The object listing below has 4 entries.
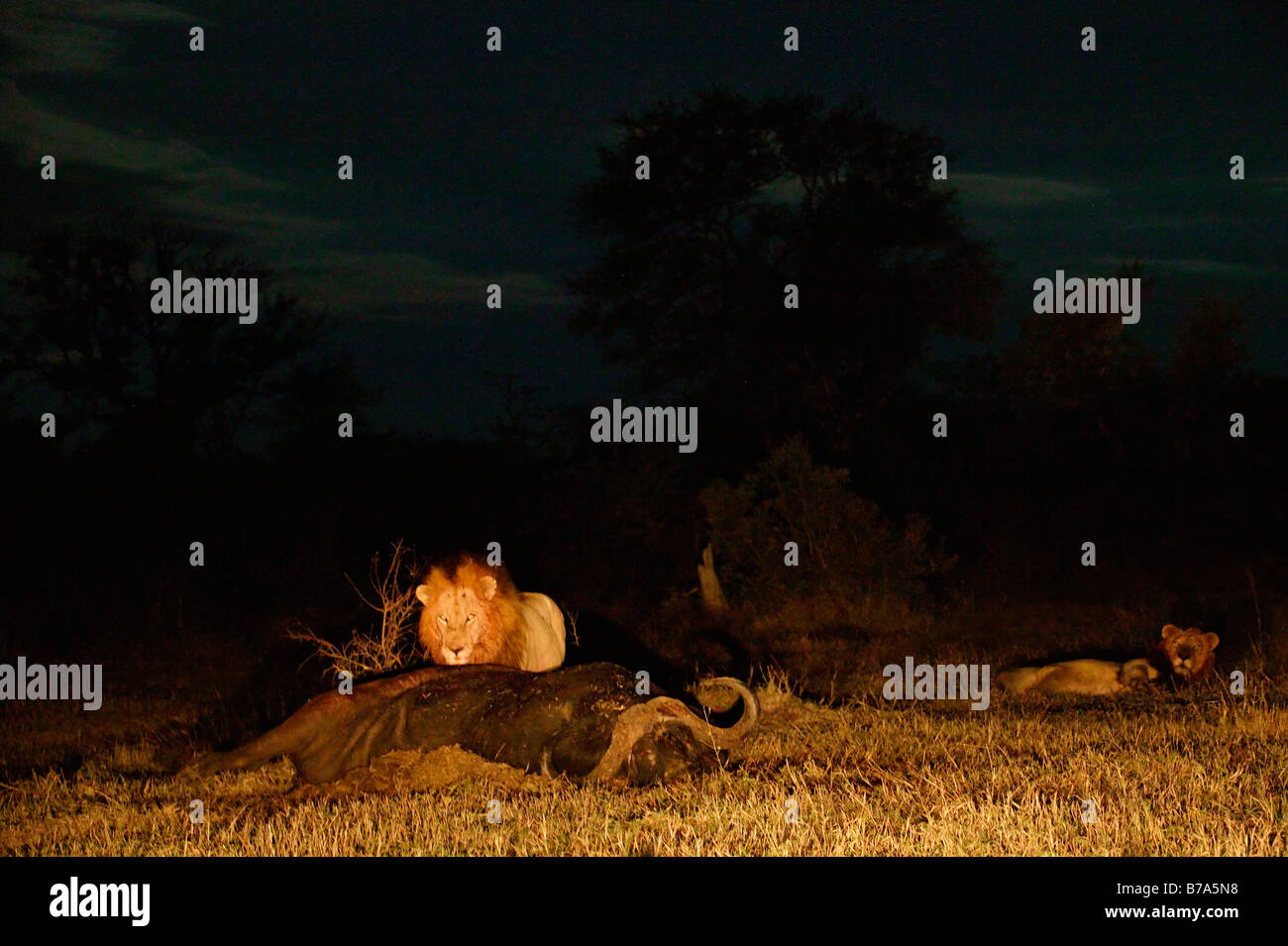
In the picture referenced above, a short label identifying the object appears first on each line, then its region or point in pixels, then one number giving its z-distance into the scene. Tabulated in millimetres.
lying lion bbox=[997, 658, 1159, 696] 9273
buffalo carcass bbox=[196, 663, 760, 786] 6602
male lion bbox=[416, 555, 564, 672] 8586
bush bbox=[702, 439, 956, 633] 15125
